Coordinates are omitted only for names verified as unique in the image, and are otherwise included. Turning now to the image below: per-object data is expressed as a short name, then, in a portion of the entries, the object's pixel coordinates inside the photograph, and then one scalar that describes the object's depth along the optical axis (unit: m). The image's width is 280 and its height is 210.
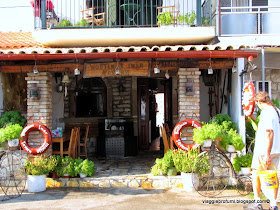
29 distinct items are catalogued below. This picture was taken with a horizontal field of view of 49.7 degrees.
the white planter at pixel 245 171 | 6.29
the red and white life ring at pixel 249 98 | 5.63
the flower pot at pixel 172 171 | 6.68
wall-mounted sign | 7.04
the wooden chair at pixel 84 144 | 8.48
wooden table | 7.50
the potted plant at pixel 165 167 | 6.66
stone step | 6.58
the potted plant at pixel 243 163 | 6.29
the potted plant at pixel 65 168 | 6.68
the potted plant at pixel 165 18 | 8.48
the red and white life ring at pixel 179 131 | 6.63
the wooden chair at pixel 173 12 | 8.60
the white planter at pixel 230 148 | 6.55
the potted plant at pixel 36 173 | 6.29
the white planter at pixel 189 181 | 6.22
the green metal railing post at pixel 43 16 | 8.61
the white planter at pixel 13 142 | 6.54
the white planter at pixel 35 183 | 6.29
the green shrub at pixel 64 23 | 8.91
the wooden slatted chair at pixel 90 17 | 9.50
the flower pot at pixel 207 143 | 6.21
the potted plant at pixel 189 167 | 6.20
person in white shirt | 4.50
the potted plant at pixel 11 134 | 6.44
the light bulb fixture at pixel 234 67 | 6.97
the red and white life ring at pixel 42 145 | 6.66
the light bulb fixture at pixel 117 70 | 6.84
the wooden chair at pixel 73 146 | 7.56
